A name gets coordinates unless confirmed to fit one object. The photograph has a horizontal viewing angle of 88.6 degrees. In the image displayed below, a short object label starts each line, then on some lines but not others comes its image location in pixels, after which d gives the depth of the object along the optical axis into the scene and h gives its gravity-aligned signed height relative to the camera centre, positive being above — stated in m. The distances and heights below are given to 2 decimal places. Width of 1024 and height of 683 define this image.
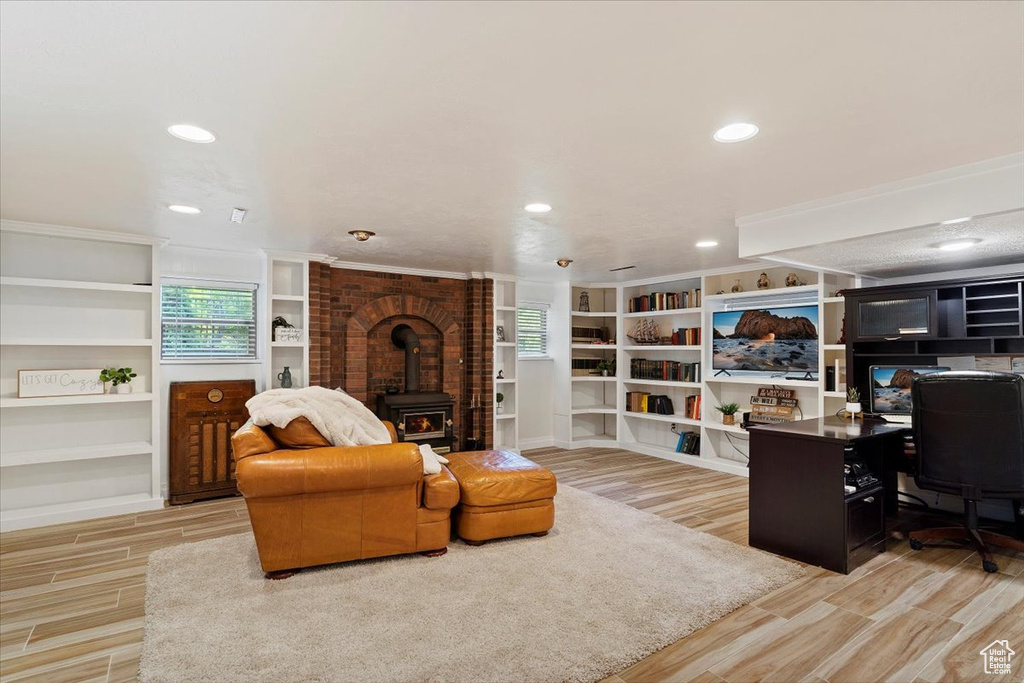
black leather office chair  3.04 -0.54
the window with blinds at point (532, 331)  6.98 +0.27
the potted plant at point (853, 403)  3.96 -0.41
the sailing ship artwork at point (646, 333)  6.71 +0.23
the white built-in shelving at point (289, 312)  4.85 +0.40
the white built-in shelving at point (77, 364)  3.95 -0.08
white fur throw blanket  3.09 -0.38
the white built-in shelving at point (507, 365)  6.34 -0.16
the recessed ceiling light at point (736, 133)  2.12 +0.90
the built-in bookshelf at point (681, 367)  5.15 -0.20
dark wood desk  3.09 -0.93
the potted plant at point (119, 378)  4.13 -0.19
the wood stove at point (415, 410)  5.41 -0.61
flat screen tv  5.15 +0.10
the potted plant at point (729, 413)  5.73 -0.69
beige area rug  2.13 -1.27
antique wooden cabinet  4.41 -0.70
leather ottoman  3.40 -0.99
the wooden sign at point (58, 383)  3.88 -0.22
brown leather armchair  2.86 -0.86
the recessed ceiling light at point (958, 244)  3.27 +0.67
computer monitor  4.30 -0.33
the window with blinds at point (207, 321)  4.67 +0.29
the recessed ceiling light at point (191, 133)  2.16 +0.93
